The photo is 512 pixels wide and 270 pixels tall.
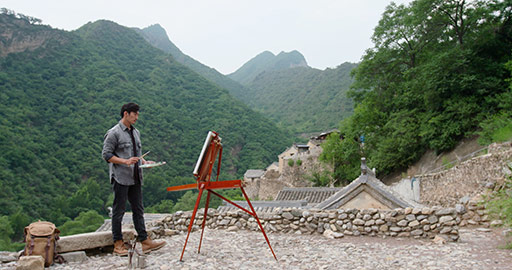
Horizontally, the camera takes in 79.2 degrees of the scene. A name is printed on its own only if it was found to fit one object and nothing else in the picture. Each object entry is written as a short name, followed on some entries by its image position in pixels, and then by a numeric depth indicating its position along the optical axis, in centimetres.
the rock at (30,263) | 379
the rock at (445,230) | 563
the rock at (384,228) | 605
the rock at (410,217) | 596
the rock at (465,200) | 877
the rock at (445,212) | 572
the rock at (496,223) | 736
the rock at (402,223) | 596
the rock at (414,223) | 589
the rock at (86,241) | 464
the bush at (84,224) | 2548
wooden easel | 449
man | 452
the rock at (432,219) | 579
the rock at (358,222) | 620
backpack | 417
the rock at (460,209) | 593
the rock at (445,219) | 569
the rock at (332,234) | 603
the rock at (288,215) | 660
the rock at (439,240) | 544
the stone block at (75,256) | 450
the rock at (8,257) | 438
